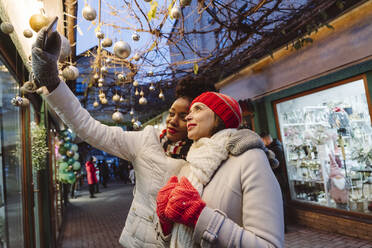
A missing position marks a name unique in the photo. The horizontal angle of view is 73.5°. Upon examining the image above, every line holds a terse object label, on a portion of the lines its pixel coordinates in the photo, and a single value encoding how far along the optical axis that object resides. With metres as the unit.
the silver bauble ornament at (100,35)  2.43
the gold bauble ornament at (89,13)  1.93
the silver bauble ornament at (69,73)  1.95
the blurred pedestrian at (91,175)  12.55
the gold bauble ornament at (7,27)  1.54
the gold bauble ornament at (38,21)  1.36
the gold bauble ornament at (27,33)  1.62
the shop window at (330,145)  5.03
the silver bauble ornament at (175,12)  2.13
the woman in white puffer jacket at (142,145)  1.41
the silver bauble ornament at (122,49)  2.17
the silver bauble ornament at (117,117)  4.07
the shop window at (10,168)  2.49
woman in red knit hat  1.06
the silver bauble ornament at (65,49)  1.43
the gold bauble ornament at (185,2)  1.87
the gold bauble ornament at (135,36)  2.88
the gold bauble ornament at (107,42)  2.43
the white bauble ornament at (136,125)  4.99
